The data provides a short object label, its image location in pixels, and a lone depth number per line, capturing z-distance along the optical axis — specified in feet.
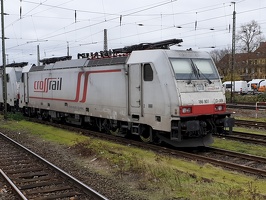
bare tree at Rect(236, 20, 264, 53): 234.79
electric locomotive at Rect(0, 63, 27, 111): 83.62
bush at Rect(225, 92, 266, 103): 117.75
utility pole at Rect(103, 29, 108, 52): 97.30
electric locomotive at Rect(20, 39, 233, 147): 35.88
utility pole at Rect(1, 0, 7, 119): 73.00
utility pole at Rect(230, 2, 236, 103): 107.34
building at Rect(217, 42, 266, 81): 258.28
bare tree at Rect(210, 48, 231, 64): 312.29
